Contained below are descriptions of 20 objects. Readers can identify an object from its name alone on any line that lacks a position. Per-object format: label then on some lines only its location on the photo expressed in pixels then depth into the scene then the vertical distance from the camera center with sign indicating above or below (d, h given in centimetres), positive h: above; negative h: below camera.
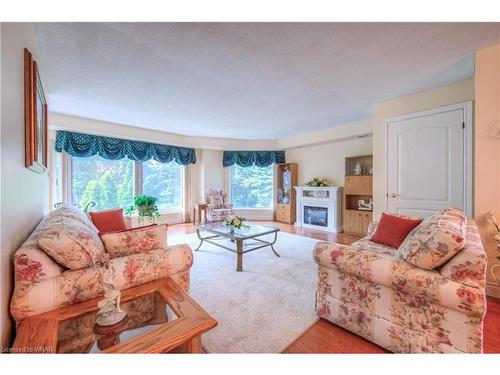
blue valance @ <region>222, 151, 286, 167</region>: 614 +81
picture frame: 135 +50
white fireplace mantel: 495 -42
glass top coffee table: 275 -70
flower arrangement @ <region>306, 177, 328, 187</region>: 527 +8
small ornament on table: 89 -56
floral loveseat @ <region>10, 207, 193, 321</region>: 99 -47
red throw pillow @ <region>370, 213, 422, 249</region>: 209 -46
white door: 263 +31
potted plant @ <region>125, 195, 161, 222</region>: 428 -47
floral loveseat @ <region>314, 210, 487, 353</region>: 111 -71
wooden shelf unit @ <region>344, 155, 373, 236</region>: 438 -20
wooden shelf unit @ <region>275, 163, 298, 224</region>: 589 -19
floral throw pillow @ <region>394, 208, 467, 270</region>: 118 -35
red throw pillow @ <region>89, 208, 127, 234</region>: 260 -44
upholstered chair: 527 -54
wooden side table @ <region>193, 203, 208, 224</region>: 561 -69
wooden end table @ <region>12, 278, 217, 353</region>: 81 -62
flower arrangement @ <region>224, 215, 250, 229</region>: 317 -56
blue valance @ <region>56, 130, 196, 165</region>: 395 +83
